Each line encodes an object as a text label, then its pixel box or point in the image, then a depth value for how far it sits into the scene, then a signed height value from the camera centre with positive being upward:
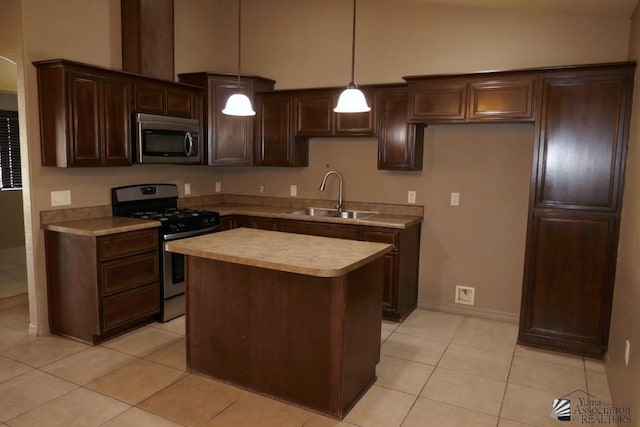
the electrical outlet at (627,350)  2.56 -0.98
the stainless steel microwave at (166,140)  4.12 +0.29
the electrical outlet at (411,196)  4.59 -0.22
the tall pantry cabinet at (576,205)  3.32 -0.21
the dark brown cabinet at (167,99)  4.13 +0.68
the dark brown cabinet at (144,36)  4.21 +1.25
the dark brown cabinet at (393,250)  4.16 -0.72
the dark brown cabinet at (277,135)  4.91 +0.40
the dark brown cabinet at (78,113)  3.54 +0.44
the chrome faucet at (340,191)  4.91 -0.15
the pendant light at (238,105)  3.04 +0.44
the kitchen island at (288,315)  2.59 -0.88
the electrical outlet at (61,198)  3.81 -0.26
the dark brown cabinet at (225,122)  4.83 +0.53
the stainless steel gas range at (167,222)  4.10 -0.49
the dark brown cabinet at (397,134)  4.31 +0.38
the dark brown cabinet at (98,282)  3.56 -0.93
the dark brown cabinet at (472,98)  3.62 +0.66
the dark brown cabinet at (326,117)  4.49 +0.57
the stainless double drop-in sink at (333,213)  4.83 -0.44
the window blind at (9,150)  6.79 +0.23
